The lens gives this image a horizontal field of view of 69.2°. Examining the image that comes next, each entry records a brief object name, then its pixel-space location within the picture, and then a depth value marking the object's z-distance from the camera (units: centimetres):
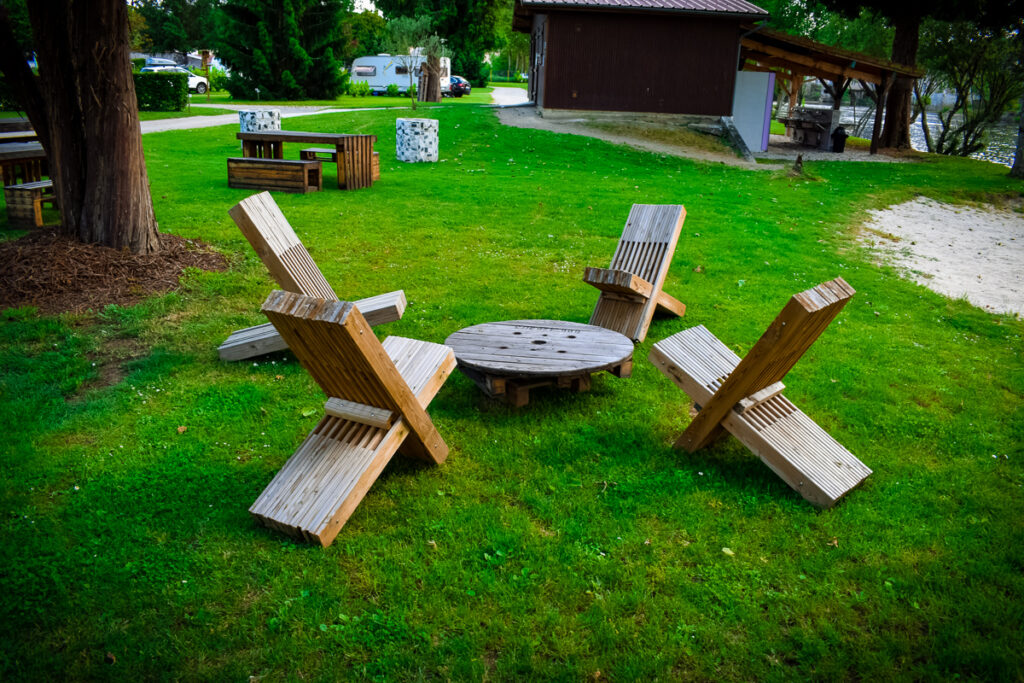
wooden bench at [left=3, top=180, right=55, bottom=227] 924
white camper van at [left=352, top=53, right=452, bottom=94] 4209
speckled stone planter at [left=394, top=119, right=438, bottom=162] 1591
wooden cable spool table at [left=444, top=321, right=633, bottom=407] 466
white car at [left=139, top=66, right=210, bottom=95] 4019
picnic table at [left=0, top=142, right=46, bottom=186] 1006
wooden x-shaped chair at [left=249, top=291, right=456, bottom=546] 324
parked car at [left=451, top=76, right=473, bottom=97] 4278
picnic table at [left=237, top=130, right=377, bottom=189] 1248
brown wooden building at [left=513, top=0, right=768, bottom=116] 2089
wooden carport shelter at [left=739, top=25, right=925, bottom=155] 2100
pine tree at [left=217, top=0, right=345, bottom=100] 3212
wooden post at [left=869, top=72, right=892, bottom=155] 2153
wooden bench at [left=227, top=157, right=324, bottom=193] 1236
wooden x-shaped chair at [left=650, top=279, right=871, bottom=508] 361
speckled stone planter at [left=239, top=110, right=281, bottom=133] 1636
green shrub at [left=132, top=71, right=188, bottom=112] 2669
